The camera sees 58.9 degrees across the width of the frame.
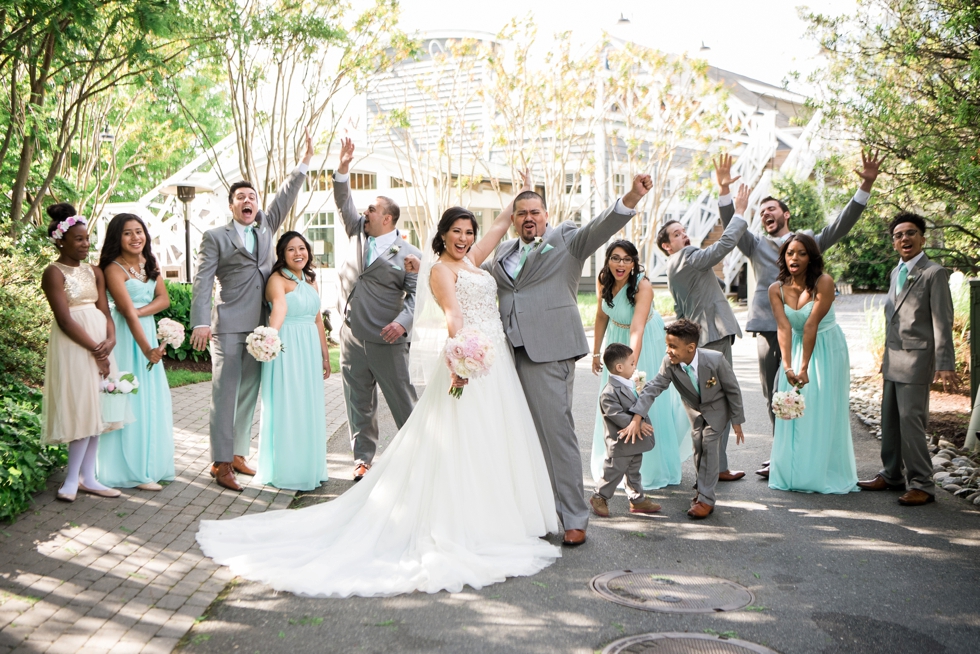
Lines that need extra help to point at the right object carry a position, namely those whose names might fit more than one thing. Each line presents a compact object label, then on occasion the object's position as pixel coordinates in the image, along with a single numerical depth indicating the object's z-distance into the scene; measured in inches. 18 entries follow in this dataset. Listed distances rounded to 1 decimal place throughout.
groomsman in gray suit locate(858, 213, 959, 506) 266.7
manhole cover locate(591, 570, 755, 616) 183.6
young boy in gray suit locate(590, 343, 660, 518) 256.7
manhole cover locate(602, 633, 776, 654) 160.2
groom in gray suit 232.1
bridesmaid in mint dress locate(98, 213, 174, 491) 273.6
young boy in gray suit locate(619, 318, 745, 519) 256.5
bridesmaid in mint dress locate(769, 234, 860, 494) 281.1
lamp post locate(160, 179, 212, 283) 746.2
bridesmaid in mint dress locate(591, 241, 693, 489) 283.3
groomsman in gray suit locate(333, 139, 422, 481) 303.7
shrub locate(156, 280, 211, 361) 621.9
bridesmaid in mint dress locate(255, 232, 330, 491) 287.0
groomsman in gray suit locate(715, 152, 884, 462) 305.0
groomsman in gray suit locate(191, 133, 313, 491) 285.6
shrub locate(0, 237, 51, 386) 369.1
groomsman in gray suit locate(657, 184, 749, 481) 299.9
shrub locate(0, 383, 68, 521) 237.9
